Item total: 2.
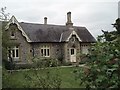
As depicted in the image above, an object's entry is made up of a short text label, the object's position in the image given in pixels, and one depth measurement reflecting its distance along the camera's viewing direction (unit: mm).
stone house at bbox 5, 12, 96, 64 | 16799
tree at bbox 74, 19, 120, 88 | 1957
